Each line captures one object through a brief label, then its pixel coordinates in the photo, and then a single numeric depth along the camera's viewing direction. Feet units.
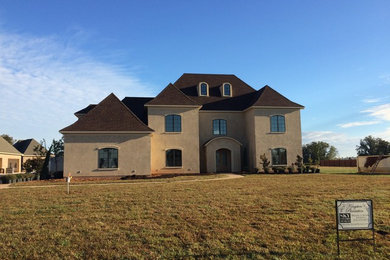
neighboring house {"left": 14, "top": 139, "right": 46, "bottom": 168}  158.88
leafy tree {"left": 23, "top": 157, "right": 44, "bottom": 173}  101.63
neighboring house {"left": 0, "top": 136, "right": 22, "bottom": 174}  125.70
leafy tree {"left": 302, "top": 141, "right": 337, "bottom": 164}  260.89
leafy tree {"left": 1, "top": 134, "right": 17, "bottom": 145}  238.87
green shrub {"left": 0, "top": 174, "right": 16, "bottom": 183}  71.87
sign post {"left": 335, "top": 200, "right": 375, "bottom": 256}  17.97
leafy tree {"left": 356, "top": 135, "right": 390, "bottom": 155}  248.93
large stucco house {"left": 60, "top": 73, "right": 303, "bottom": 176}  80.07
